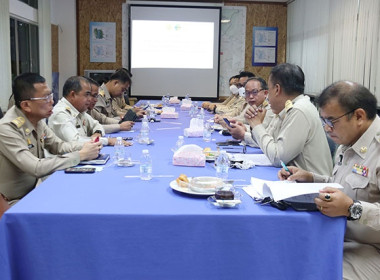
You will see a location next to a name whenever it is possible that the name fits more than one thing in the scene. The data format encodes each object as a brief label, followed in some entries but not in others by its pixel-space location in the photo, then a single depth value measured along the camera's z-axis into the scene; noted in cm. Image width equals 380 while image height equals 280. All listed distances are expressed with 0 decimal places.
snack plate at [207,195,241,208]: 159
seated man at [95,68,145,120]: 518
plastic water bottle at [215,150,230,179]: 213
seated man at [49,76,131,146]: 312
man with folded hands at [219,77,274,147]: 420
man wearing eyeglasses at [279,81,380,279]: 165
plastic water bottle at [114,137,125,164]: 241
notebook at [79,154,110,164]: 237
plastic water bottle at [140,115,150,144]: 316
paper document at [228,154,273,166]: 247
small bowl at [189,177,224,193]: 174
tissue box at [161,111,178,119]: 516
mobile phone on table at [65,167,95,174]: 213
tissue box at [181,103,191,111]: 632
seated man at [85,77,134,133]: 374
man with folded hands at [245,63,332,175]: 234
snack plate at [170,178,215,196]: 171
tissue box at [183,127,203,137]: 354
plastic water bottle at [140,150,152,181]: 205
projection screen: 877
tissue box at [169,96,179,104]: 752
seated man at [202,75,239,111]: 682
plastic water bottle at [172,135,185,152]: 289
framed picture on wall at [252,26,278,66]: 909
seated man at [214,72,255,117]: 596
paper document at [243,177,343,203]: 156
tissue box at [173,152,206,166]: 237
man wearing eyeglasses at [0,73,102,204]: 224
